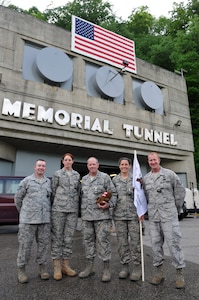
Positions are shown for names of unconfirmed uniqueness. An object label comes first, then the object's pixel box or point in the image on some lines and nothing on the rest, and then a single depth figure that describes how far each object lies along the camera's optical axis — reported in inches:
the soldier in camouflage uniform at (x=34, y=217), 132.9
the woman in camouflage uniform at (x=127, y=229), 136.4
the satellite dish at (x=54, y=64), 526.0
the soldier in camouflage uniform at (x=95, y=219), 136.3
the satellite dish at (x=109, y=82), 592.1
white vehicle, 569.0
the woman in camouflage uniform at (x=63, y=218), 139.9
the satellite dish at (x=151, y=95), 664.4
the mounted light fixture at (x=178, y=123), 711.7
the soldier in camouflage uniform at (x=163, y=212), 123.9
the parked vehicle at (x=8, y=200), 313.3
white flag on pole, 136.4
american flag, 591.8
